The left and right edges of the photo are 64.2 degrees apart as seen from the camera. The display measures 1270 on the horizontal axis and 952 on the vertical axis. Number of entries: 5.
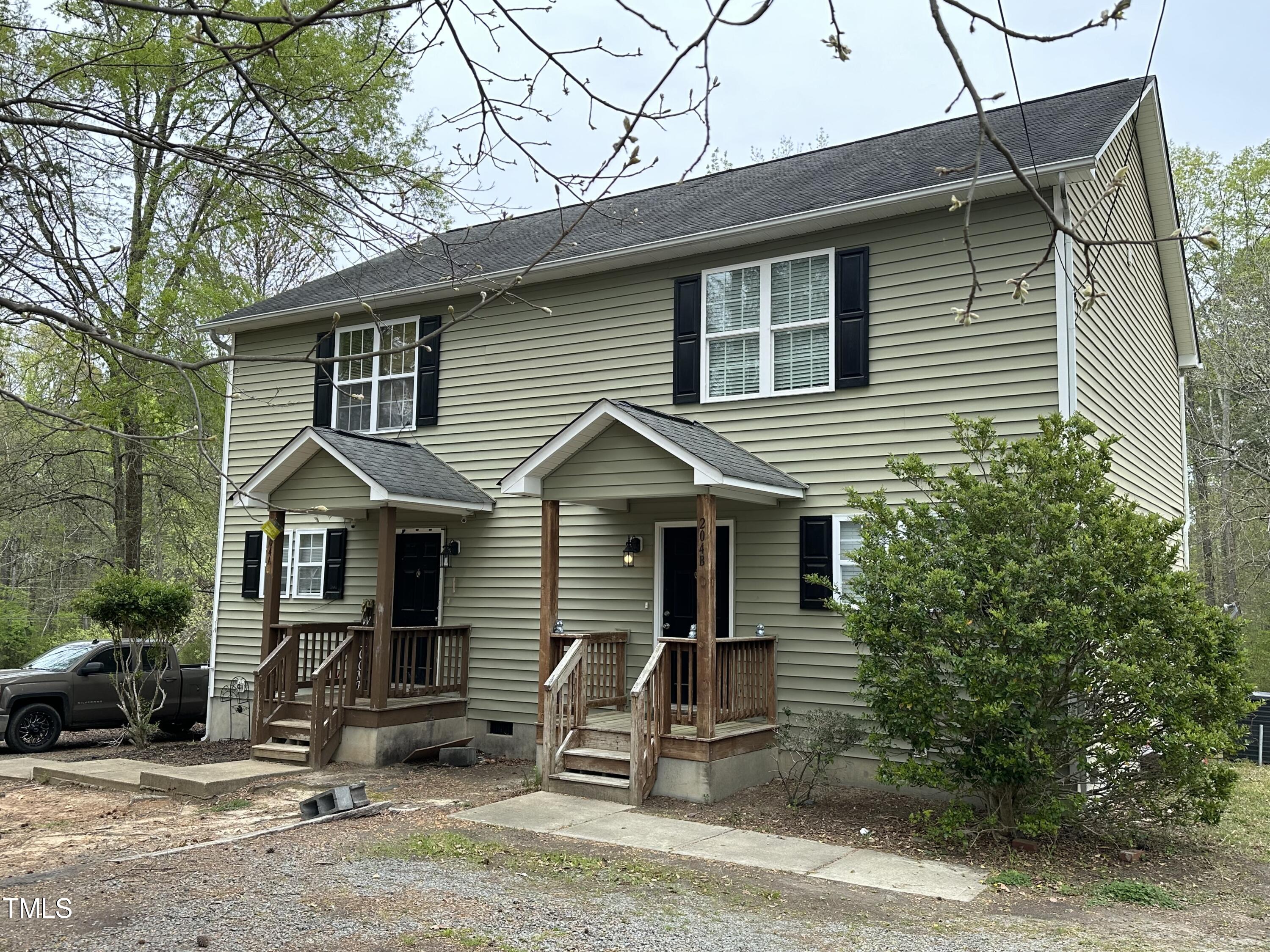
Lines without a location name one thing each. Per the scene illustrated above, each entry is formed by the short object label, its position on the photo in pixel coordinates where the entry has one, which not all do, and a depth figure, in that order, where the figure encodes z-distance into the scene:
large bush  7.07
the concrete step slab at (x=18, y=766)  10.86
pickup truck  12.94
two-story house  9.23
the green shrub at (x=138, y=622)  13.43
